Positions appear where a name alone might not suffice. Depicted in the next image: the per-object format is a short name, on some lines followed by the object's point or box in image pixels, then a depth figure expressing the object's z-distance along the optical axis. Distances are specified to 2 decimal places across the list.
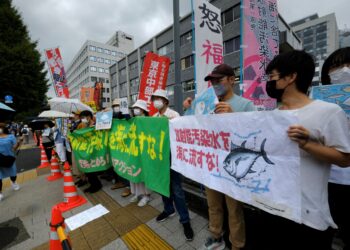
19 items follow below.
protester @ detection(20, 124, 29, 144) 16.72
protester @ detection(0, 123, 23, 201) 4.23
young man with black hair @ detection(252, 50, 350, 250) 1.14
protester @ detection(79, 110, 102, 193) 4.36
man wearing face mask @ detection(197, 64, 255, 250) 1.96
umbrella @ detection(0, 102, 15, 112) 4.33
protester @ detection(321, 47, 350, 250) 1.61
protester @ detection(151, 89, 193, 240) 2.59
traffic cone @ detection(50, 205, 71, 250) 1.58
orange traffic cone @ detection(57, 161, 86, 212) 3.70
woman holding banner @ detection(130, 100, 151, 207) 3.61
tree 16.08
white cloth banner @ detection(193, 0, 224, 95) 3.75
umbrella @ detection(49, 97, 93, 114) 5.62
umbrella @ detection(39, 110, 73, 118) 6.61
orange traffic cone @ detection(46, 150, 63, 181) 5.70
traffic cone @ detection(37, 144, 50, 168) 7.40
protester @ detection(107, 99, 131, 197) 3.70
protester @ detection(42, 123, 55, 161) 7.34
